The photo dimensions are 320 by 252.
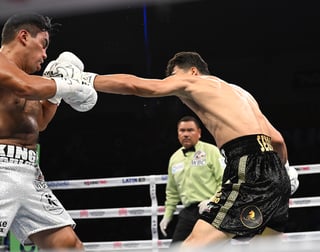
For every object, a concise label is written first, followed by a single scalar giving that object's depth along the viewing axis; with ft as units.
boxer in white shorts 10.40
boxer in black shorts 10.54
